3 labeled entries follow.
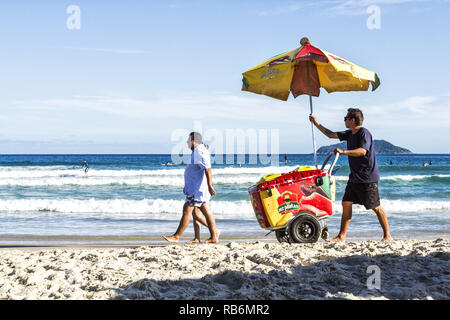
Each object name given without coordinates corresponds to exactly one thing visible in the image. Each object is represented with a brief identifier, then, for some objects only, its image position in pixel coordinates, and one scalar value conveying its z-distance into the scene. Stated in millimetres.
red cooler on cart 6164
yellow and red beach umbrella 6270
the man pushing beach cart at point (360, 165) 6348
